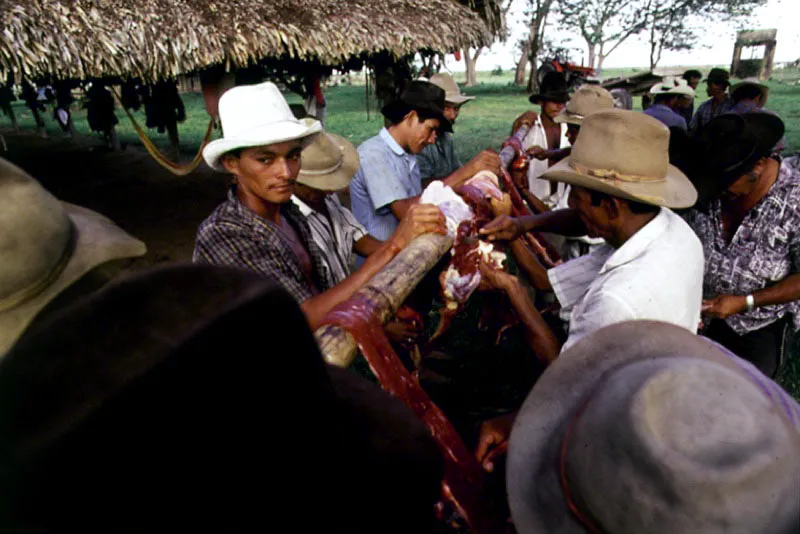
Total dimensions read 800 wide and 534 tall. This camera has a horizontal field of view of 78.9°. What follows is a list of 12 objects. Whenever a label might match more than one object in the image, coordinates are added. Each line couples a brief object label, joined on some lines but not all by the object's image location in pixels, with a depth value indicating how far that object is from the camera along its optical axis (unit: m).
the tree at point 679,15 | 45.50
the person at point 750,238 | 2.82
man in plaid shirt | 2.01
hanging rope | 7.71
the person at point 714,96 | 9.48
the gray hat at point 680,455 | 0.91
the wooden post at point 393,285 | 1.37
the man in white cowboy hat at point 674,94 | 8.81
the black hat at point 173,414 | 0.53
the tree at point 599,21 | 46.41
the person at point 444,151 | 5.21
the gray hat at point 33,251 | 1.06
